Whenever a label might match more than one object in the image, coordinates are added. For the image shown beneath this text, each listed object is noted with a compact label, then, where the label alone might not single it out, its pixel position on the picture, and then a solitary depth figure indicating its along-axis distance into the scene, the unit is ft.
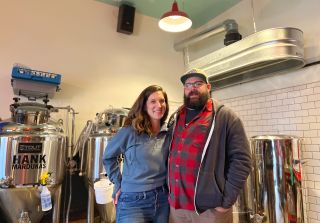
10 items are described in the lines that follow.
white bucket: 7.48
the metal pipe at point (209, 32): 11.03
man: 4.88
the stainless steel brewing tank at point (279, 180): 7.67
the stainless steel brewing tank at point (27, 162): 7.11
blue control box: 8.67
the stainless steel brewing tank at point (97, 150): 8.50
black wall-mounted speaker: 12.37
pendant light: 9.33
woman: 5.27
